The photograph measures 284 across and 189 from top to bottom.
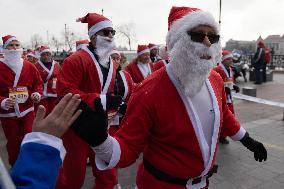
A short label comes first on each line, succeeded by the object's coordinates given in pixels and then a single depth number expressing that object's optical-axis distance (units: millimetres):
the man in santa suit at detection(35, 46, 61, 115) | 7242
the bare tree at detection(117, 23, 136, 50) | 58375
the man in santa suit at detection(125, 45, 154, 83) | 7508
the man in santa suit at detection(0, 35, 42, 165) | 5050
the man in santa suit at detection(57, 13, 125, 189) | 3713
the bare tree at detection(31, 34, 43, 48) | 74650
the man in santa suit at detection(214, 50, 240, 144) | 6889
